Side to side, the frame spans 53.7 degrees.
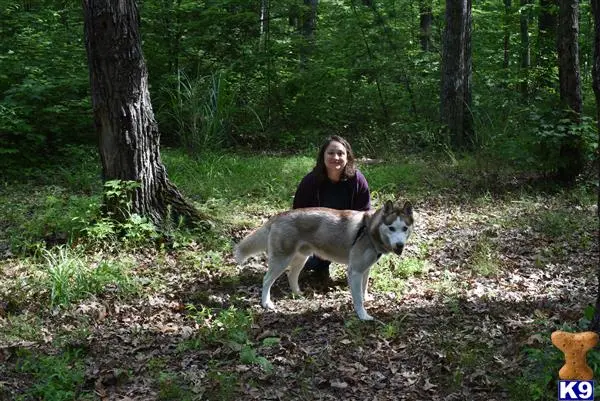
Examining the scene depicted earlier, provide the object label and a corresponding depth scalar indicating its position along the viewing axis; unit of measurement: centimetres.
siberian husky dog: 580
